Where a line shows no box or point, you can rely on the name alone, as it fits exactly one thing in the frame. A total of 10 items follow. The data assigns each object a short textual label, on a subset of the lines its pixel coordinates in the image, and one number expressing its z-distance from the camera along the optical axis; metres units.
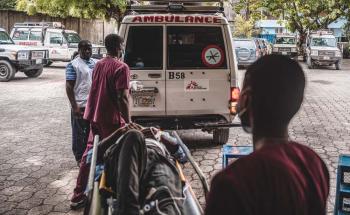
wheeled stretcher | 2.97
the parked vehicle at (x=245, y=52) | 21.68
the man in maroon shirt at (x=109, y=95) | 4.30
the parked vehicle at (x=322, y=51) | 23.33
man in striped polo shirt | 5.06
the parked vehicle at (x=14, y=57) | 15.54
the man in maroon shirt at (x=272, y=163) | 1.41
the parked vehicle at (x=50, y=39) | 20.66
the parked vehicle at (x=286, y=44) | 28.47
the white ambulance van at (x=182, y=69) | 6.43
